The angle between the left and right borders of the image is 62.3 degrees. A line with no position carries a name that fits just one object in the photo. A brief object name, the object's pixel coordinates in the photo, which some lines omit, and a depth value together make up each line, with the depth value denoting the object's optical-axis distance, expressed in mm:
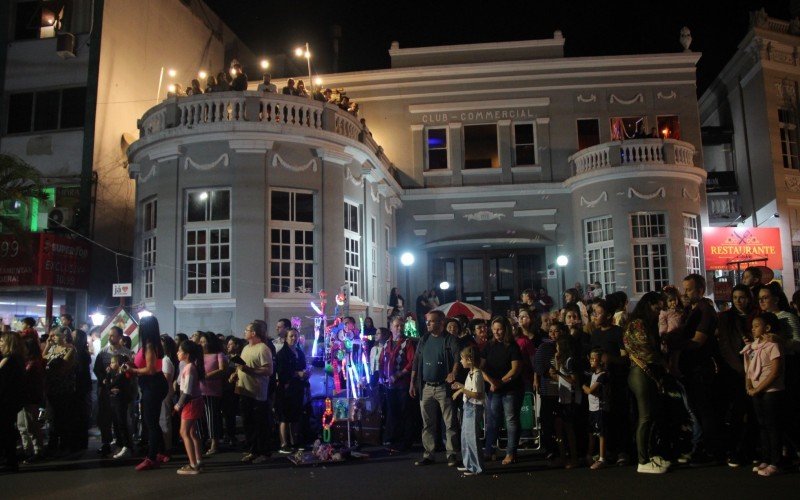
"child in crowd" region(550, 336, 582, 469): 7926
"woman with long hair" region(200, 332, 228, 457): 9664
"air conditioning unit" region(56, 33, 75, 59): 17641
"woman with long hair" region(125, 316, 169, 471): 8344
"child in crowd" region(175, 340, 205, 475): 8016
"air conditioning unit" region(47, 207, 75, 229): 17281
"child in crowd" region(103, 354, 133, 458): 9492
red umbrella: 14852
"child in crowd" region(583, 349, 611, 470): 7746
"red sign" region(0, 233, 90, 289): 15977
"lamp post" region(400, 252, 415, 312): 19750
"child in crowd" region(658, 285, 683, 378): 7746
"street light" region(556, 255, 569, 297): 19703
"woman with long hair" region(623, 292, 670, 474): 7238
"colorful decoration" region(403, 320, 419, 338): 12455
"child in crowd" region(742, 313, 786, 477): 6918
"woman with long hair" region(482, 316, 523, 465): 8008
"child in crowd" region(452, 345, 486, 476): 7561
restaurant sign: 19531
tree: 15508
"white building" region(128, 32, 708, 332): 14211
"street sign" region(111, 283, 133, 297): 14156
